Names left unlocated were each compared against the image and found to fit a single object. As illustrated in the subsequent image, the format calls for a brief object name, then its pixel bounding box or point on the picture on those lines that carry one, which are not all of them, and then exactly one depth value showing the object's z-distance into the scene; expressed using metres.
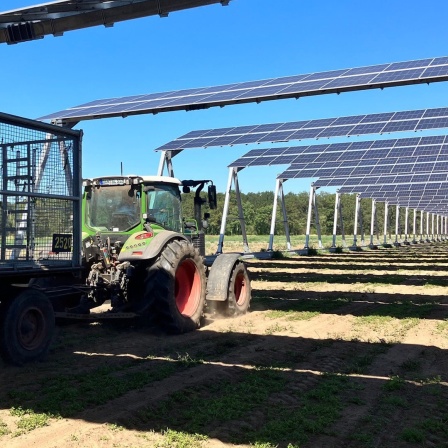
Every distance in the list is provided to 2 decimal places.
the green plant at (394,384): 5.21
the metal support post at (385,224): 46.75
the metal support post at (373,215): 41.77
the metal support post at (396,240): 47.72
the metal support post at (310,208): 30.42
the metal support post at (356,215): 37.40
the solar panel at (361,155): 24.44
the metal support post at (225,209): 22.08
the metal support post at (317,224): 32.41
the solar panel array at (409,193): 37.88
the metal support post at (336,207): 34.58
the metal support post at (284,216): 27.30
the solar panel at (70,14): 7.16
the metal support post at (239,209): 24.08
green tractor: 7.70
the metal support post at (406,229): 51.94
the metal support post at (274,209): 26.13
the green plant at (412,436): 3.95
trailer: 5.84
